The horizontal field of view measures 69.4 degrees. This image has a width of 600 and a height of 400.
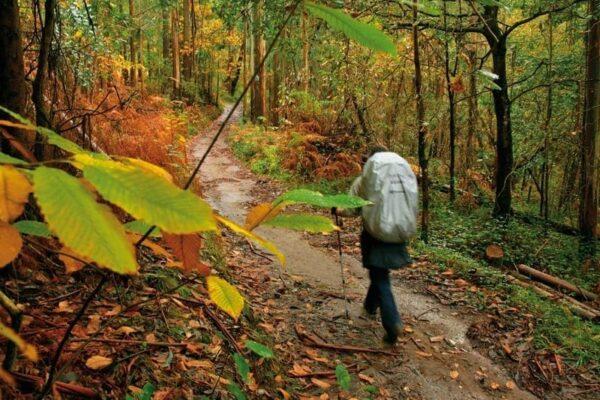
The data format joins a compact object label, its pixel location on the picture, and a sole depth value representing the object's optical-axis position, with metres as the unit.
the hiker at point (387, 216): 4.17
